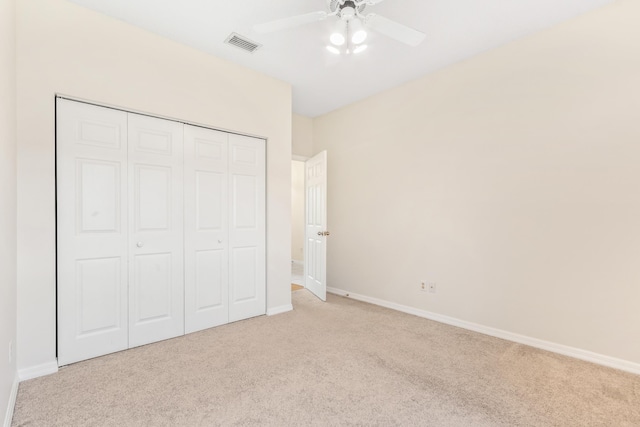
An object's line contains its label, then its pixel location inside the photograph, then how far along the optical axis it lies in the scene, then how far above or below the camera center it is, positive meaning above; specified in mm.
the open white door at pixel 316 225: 4035 -158
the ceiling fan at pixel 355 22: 1867 +1267
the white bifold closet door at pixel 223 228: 2902 -139
